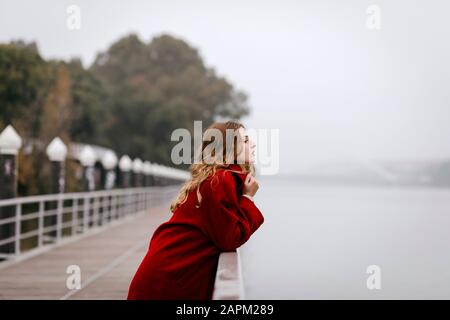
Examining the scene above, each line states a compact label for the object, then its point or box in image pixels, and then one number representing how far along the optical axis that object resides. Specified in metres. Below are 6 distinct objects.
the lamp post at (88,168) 13.19
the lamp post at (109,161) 15.76
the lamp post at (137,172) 21.14
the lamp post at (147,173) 23.82
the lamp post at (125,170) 18.70
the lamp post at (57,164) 10.09
